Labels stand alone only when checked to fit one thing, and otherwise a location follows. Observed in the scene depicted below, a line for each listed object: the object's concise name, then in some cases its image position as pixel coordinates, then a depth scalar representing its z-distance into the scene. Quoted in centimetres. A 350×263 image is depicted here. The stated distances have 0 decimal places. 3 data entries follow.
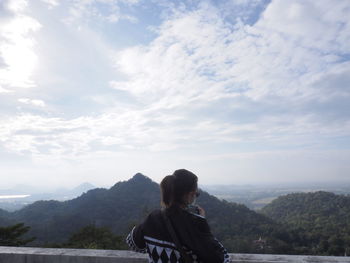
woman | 184
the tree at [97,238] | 2668
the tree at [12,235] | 2530
